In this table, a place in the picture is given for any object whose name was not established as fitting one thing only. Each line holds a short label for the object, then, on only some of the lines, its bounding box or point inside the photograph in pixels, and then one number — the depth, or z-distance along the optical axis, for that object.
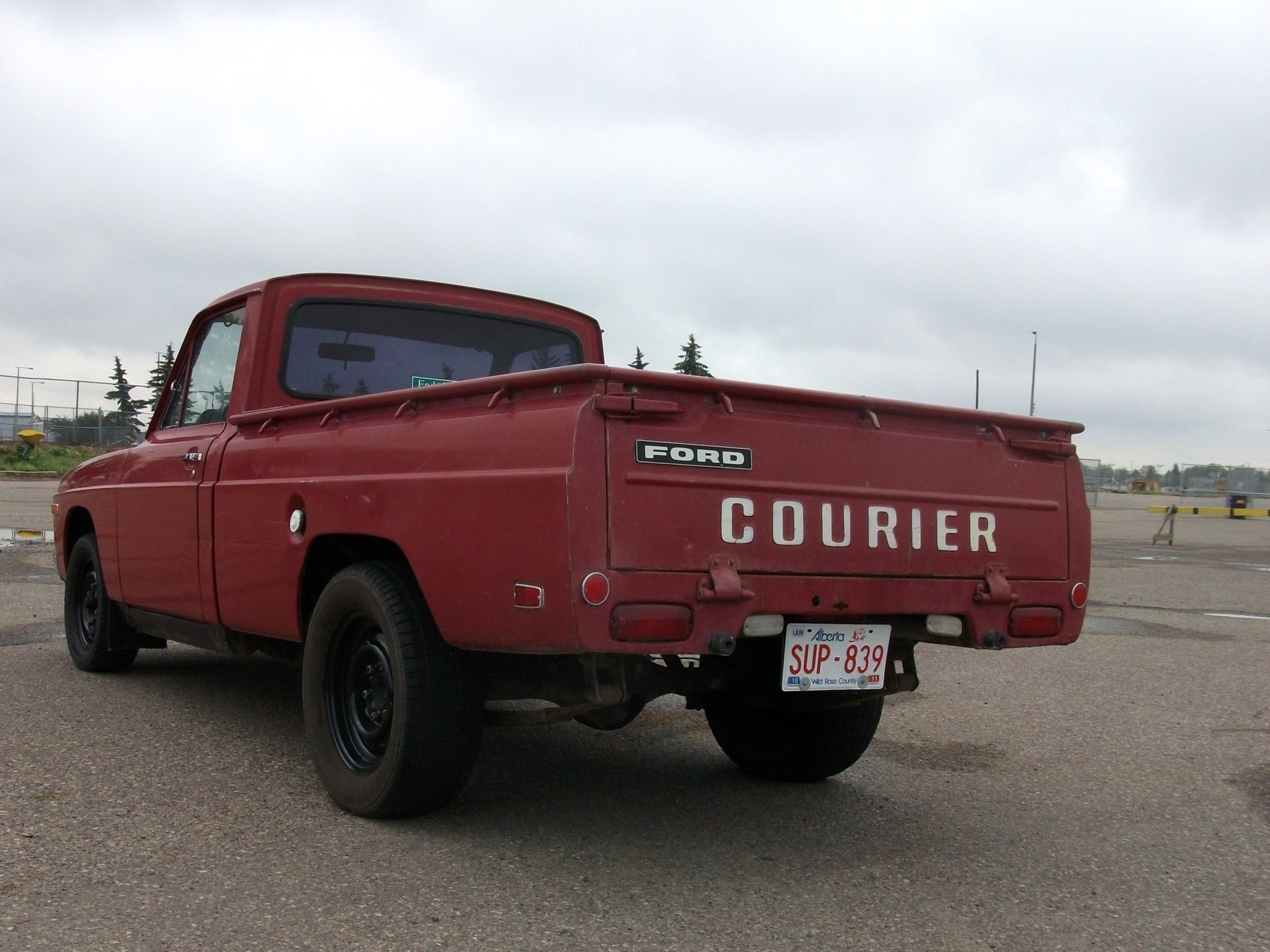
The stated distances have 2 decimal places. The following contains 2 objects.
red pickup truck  3.27
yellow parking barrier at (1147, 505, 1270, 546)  35.31
